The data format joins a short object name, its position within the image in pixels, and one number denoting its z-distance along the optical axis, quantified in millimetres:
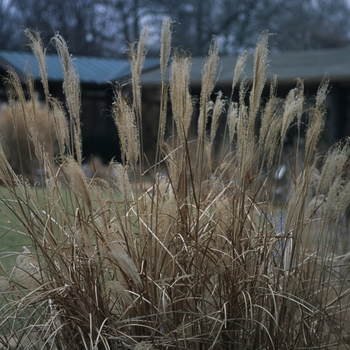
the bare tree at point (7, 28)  37969
